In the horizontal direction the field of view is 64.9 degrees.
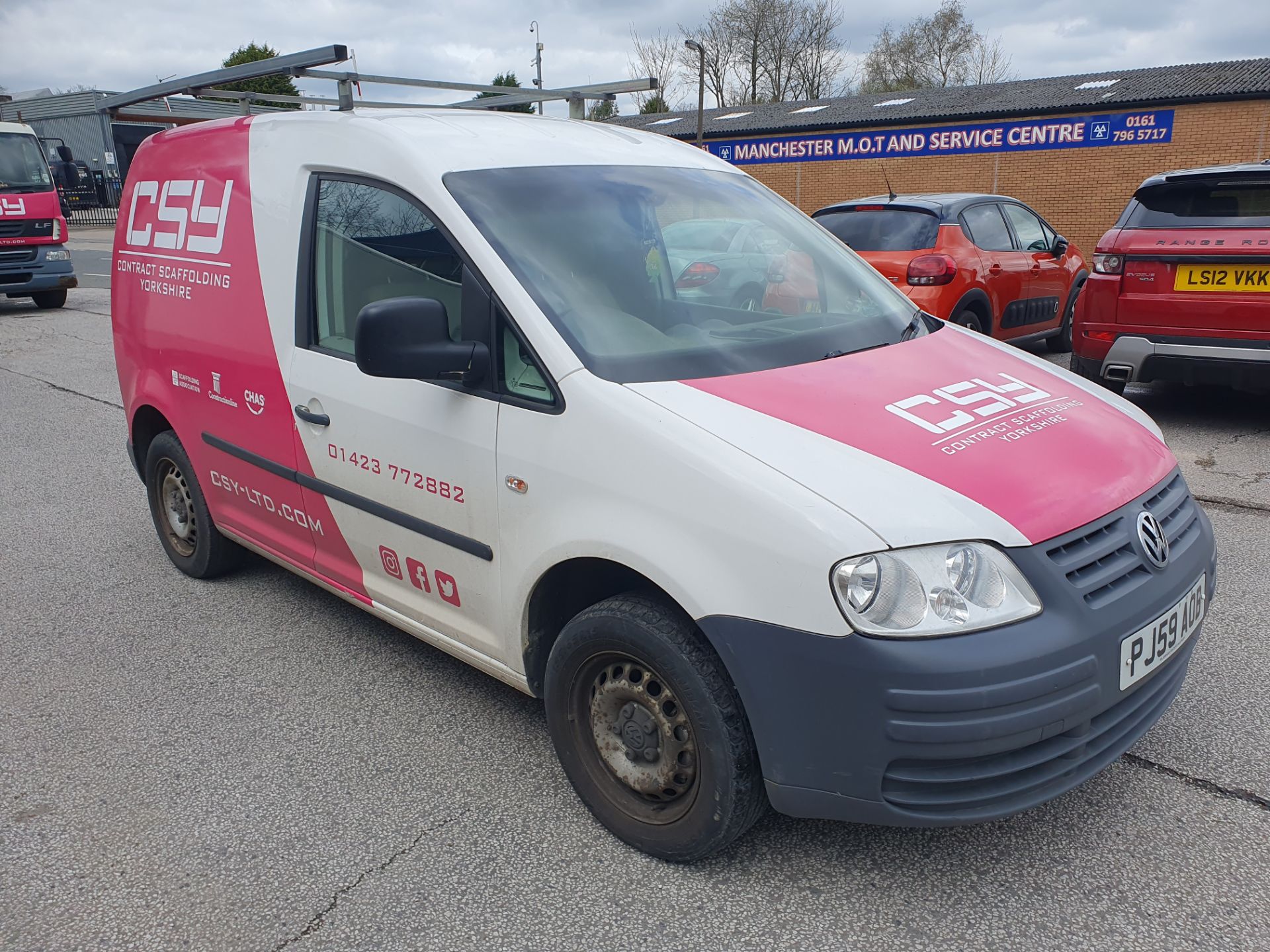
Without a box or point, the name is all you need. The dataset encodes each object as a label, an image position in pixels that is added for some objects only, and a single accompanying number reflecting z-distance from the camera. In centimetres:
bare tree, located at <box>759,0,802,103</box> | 4891
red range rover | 589
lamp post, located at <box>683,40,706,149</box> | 2616
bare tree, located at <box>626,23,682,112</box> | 5068
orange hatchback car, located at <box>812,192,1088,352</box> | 776
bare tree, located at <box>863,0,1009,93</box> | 4950
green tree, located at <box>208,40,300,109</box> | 5675
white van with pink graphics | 208
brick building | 2314
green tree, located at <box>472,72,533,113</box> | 6460
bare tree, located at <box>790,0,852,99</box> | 4928
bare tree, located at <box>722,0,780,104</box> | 4872
